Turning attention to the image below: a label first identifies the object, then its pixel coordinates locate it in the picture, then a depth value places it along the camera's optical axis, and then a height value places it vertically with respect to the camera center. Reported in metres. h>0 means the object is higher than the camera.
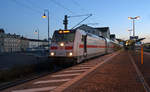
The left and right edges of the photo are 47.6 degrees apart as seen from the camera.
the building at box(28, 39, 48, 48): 87.71 +3.53
